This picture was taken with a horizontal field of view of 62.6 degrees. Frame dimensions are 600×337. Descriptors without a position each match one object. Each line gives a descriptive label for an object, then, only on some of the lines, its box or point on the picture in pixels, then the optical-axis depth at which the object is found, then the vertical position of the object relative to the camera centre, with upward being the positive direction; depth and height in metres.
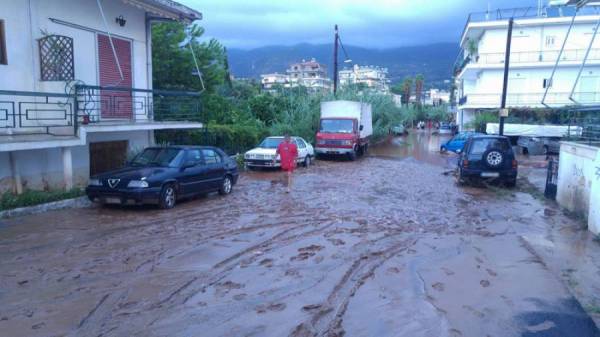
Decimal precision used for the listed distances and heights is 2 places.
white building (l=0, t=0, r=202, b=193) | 11.52 +0.68
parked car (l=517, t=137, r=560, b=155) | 30.31 -1.60
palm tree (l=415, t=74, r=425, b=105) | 115.67 +7.37
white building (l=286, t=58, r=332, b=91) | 133.38 +14.05
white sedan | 20.30 -1.59
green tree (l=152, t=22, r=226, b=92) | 24.98 +2.95
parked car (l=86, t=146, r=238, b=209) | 11.00 -1.50
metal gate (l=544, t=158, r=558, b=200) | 14.16 -1.75
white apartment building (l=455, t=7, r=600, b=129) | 41.47 +5.19
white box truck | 25.83 -0.62
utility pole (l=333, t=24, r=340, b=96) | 37.75 +4.72
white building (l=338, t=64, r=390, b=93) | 159.88 +15.48
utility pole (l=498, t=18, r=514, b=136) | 24.08 +1.65
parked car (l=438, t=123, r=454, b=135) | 64.38 -1.41
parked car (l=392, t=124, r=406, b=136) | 58.31 -1.50
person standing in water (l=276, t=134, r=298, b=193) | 15.70 -1.19
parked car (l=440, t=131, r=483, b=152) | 32.03 -1.62
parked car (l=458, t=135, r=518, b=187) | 16.42 -1.37
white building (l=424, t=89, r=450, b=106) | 187.50 +9.17
